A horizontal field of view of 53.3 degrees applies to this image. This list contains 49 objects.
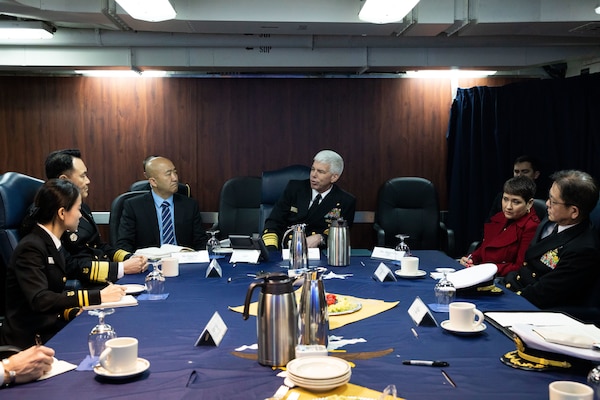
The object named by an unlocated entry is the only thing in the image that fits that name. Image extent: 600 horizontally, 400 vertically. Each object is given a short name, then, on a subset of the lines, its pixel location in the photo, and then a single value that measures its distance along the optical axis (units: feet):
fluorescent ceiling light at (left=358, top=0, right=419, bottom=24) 12.66
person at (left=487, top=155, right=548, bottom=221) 16.78
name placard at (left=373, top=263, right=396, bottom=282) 9.71
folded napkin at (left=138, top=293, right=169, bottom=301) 8.62
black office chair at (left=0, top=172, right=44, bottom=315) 9.94
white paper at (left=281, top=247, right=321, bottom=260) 12.03
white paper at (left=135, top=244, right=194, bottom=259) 11.68
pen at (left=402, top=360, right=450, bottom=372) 5.80
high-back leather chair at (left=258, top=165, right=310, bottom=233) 16.33
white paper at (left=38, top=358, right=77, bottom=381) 5.55
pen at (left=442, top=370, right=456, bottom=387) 5.38
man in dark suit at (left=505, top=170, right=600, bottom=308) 9.58
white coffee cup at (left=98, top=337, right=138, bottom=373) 5.47
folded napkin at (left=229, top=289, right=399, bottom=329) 7.33
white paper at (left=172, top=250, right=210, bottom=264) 11.62
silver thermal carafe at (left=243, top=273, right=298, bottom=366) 5.80
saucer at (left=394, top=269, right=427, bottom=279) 9.95
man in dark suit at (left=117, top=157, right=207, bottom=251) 14.34
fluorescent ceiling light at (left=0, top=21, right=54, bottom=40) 15.81
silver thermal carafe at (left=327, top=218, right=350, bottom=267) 11.10
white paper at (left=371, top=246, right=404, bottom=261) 11.96
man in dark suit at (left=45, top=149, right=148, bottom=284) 10.54
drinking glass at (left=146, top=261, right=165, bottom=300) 8.87
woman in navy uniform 8.29
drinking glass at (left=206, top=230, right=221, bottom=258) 12.69
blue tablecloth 5.23
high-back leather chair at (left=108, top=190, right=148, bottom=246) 14.61
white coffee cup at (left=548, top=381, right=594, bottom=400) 4.33
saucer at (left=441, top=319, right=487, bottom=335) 6.64
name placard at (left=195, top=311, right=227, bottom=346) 6.45
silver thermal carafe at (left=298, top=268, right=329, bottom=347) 6.12
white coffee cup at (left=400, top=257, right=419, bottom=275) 10.05
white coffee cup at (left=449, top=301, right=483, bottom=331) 6.75
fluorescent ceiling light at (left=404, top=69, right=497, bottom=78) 19.72
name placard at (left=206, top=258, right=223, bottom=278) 10.17
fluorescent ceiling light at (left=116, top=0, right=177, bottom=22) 12.43
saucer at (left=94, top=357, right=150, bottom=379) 5.39
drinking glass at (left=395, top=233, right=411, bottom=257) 11.36
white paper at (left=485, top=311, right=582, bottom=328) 6.86
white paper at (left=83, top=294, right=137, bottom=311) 8.06
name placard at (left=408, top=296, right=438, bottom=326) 7.13
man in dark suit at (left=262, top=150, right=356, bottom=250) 15.01
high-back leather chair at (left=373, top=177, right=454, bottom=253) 18.04
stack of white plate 5.09
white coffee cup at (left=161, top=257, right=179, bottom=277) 10.21
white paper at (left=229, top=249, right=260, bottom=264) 11.52
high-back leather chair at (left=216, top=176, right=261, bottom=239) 18.15
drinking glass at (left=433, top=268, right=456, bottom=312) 8.01
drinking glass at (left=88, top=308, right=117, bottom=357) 6.05
